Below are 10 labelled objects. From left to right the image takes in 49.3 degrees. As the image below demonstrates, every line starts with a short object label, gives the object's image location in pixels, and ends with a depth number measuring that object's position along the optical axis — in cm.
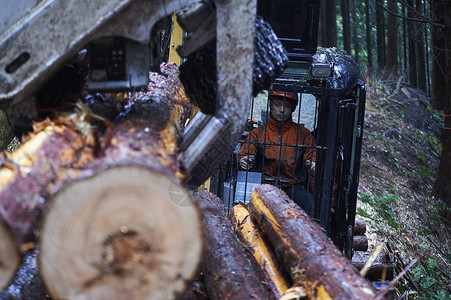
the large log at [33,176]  181
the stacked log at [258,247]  305
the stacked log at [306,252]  236
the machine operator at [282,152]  487
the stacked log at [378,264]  545
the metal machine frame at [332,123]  434
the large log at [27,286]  243
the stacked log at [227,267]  260
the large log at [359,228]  619
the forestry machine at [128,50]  219
